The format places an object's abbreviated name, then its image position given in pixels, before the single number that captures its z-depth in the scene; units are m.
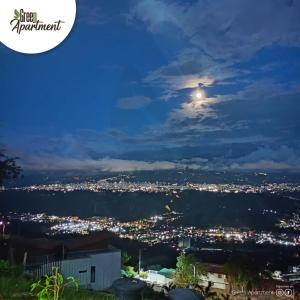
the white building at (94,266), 9.29
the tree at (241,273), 19.48
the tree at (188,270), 18.12
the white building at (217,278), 20.05
